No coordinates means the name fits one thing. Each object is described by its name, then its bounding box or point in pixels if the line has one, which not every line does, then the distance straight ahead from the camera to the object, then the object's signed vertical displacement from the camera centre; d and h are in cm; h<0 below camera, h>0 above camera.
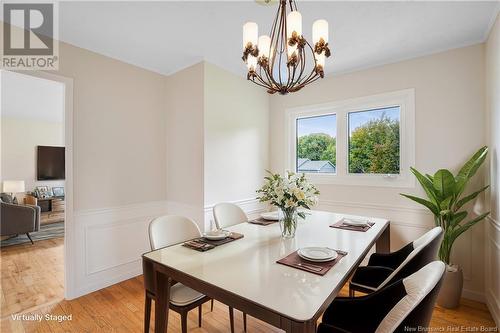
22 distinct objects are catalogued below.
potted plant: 221 -39
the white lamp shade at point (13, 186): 517 -39
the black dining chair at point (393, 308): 88 -58
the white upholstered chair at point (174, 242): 151 -59
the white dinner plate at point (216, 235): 170 -48
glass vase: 175 -39
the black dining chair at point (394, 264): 138 -69
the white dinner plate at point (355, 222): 205 -47
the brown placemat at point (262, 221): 222 -50
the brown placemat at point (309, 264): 122 -51
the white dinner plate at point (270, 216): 231 -47
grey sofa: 390 -84
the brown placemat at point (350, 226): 197 -49
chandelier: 141 +72
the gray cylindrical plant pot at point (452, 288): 223 -111
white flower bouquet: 167 -20
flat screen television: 606 +12
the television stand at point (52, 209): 564 -102
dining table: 94 -52
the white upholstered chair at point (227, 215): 238 -49
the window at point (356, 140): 281 +36
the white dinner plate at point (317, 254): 133 -49
